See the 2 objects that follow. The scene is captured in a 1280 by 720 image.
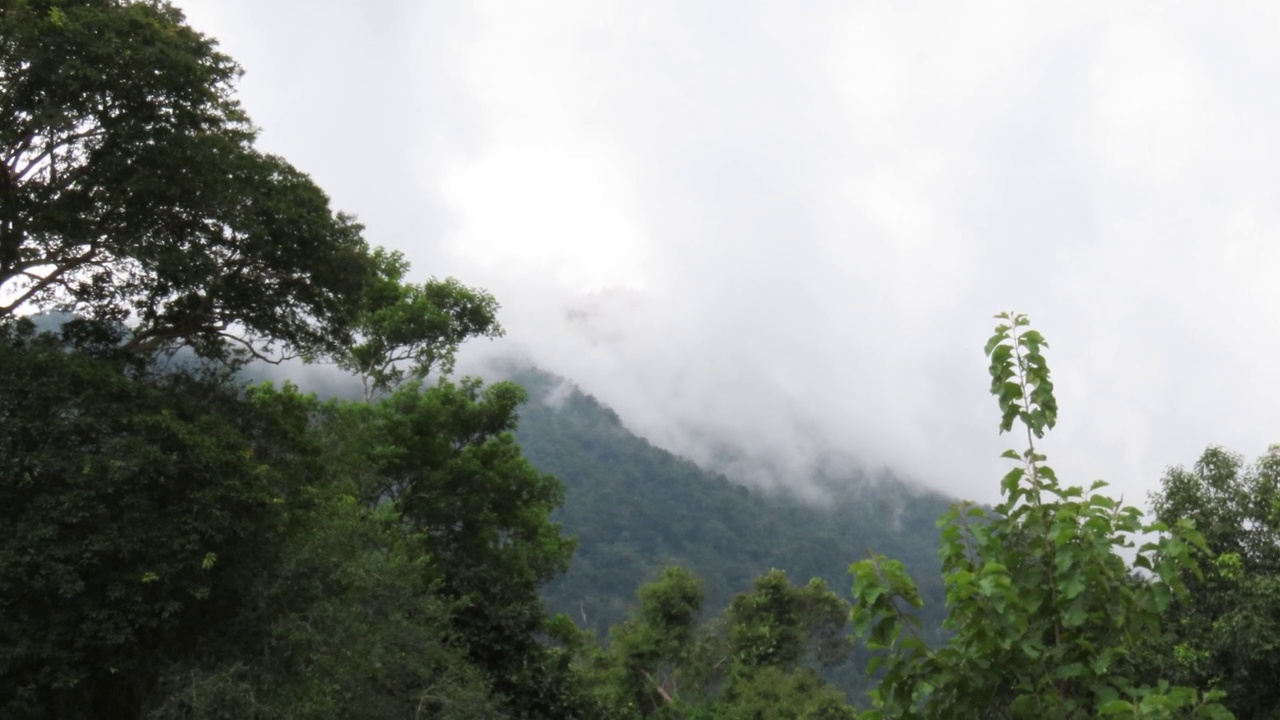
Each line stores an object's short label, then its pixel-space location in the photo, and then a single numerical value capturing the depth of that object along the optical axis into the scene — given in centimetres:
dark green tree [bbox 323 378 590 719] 2117
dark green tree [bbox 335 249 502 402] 2358
